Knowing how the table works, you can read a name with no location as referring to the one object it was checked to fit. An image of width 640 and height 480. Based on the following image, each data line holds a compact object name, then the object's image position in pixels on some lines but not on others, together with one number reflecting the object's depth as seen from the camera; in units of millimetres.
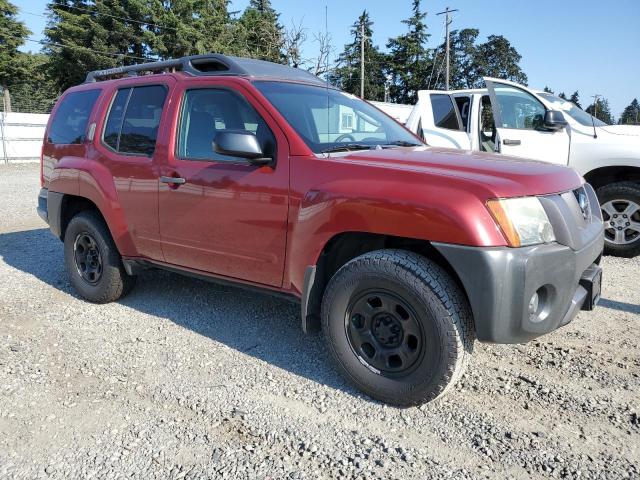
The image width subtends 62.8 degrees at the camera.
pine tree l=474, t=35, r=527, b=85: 64812
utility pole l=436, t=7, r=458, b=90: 32066
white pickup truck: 5969
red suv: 2566
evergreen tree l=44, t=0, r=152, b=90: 41469
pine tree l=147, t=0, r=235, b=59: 42344
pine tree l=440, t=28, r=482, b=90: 49625
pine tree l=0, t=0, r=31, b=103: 37656
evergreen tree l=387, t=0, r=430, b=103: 57781
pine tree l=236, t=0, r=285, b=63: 23562
